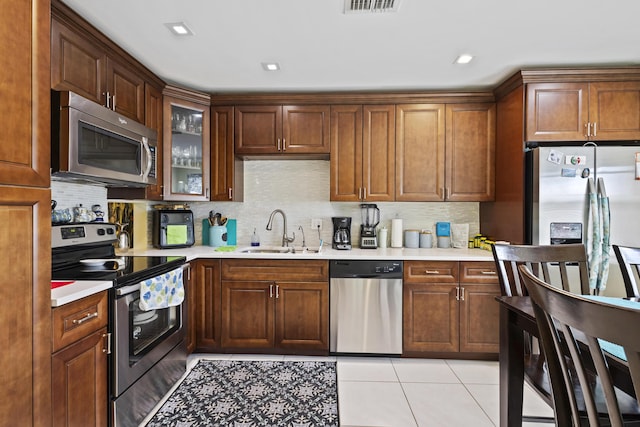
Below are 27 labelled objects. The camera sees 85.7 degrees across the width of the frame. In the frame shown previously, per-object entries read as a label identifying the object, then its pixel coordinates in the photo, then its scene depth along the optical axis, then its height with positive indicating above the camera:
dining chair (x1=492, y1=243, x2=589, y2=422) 1.71 -0.23
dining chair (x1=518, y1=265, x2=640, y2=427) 0.69 -0.33
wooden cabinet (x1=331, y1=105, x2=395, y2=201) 3.21 +0.58
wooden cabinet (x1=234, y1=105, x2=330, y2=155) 3.24 +0.78
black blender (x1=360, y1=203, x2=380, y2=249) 3.33 -0.13
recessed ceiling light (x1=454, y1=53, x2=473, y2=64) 2.51 +1.14
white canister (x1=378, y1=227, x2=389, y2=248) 3.39 -0.25
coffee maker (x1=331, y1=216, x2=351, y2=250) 3.32 -0.19
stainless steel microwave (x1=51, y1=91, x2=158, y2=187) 1.85 +0.41
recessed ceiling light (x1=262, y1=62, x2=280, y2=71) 2.67 +1.15
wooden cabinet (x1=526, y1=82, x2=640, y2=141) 2.66 +0.79
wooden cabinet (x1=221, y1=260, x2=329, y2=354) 2.92 -0.80
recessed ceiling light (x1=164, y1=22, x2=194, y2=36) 2.12 +1.15
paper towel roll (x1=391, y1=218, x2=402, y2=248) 3.40 -0.20
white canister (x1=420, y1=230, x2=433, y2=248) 3.40 -0.27
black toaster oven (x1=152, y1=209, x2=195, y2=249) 3.15 -0.16
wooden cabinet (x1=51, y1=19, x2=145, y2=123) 1.92 +0.89
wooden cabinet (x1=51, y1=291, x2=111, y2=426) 1.43 -0.68
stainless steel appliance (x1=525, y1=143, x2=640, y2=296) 2.44 +0.10
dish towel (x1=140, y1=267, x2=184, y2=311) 2.02 -0.50
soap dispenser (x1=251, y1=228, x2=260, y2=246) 3.55 -0.27
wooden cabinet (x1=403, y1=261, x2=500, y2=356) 2.85 -0.79
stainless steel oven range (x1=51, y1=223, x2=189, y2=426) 1.79 -0.65
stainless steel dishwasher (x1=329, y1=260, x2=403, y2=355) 2.87 -0.77
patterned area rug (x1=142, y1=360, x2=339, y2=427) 2.05 -1.23
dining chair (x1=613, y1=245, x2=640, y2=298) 1.65 -0.25
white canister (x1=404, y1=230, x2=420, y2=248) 3.41 -0.26
